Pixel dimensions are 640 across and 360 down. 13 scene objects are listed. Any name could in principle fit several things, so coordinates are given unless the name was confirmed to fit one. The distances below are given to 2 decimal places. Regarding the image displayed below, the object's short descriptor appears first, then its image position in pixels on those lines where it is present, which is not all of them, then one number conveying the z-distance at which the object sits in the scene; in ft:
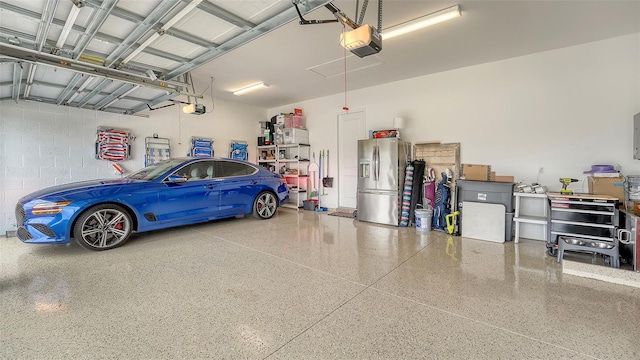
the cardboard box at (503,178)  13.42
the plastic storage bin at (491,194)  13.08
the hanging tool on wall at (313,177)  22.85
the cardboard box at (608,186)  10.77
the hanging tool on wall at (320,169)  22.45
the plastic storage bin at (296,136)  22.20
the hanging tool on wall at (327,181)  21.78
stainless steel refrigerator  16.42
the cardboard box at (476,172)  14.07
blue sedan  10.37
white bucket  14.96
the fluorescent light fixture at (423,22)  9.55
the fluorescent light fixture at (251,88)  18.24
